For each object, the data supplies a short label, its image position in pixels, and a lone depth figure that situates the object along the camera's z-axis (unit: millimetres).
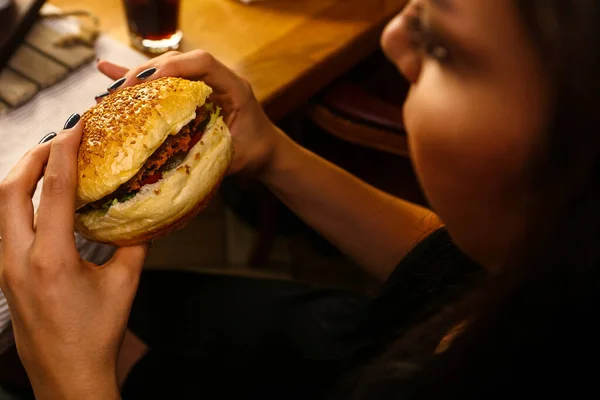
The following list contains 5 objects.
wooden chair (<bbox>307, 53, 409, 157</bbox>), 1290
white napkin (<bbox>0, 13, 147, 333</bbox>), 1021
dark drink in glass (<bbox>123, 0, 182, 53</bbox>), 1175
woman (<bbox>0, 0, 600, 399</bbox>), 559
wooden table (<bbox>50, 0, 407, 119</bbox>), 1187
